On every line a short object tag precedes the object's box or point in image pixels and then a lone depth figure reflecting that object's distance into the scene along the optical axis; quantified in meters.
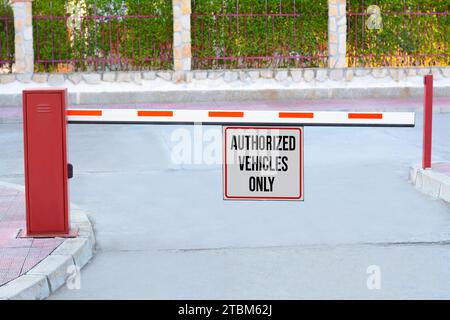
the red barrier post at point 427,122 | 14.62
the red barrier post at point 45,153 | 10.47
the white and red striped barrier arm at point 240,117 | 10.69
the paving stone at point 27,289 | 8.48
